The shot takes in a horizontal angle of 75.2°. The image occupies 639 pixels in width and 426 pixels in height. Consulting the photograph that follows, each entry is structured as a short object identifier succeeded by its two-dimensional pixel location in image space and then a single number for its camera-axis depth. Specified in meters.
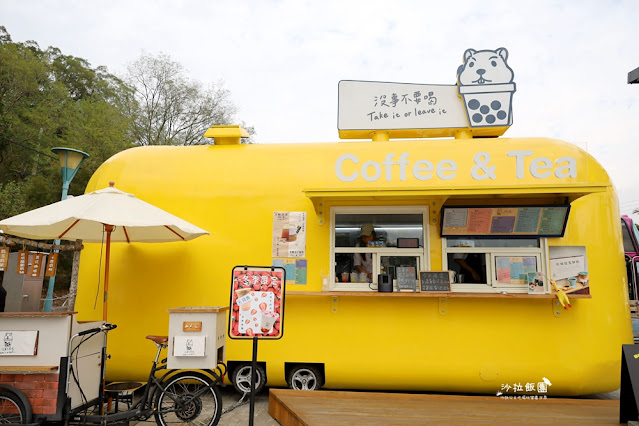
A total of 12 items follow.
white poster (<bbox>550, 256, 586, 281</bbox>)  5.02
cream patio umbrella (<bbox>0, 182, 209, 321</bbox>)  4.15
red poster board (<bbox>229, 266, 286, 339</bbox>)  3.70
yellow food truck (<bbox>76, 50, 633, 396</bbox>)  4.95
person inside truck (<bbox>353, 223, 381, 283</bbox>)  5.36
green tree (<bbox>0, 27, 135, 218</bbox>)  21.97
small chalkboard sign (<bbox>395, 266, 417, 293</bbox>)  5.12
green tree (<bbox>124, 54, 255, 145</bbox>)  24.95
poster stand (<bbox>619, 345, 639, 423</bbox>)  3.30
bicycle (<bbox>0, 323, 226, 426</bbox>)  3.88
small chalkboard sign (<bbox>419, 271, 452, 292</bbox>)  5.01
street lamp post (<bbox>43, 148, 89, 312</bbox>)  8.64
